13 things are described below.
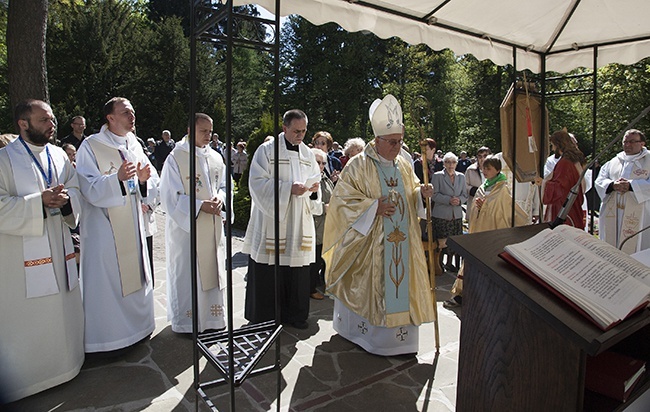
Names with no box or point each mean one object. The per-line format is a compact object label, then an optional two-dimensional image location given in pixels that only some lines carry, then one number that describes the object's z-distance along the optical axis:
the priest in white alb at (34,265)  3.16
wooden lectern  1.46
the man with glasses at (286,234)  4.43
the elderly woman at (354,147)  5.88
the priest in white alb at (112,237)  3.73
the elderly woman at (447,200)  6.56
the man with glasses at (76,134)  8.32
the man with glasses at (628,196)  6.01
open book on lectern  1.45
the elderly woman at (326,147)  6.27
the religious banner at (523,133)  4.53
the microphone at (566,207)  2.05
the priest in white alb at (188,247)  4.26
